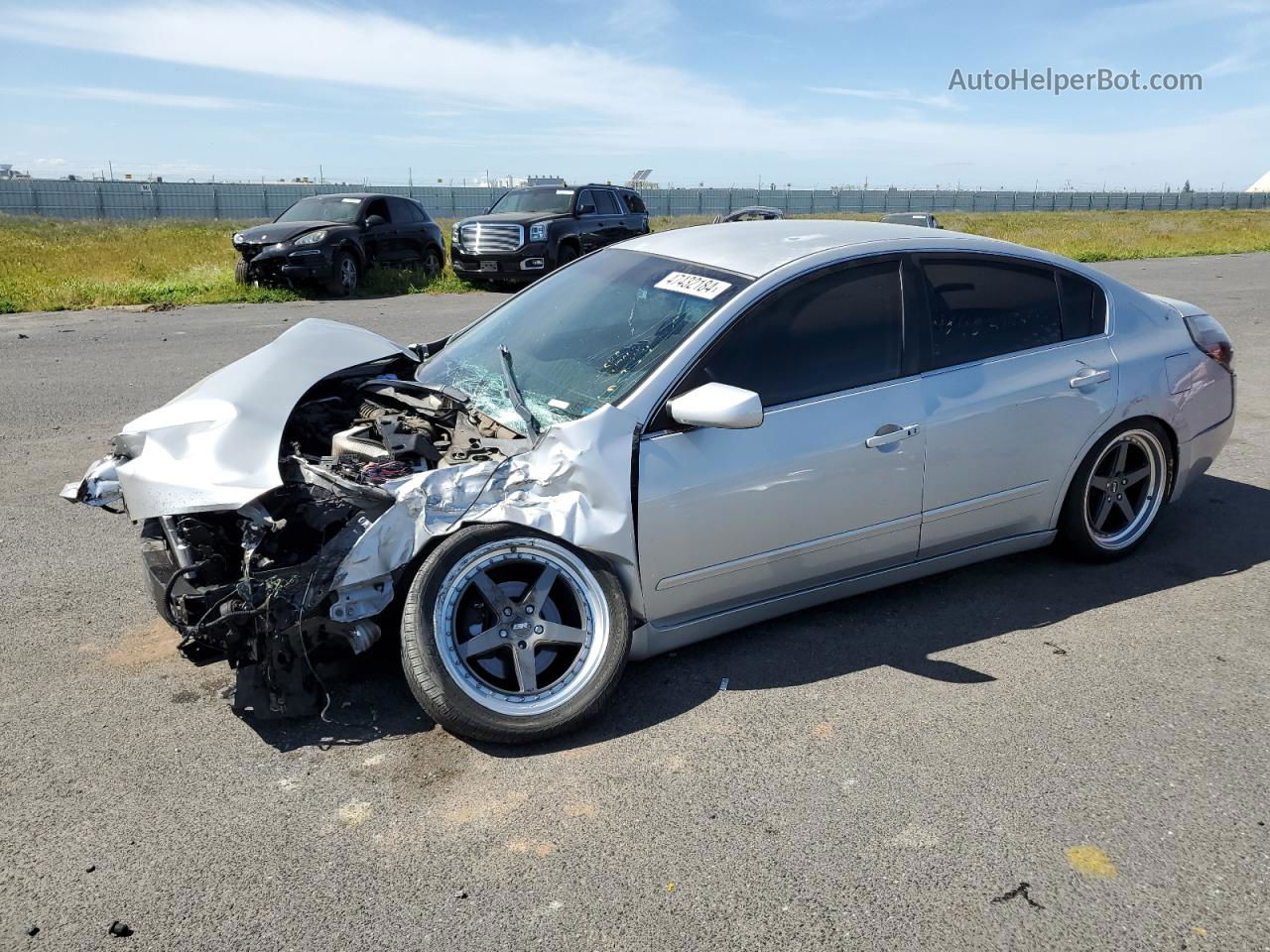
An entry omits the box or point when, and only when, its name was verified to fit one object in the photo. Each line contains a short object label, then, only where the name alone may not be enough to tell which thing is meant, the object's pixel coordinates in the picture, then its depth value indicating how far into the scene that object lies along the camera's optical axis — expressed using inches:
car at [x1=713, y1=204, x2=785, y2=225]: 837.8
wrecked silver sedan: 131.5
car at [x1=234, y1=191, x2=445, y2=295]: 642.2
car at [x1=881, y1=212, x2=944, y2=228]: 751.1
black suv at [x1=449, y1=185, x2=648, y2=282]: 719.7
